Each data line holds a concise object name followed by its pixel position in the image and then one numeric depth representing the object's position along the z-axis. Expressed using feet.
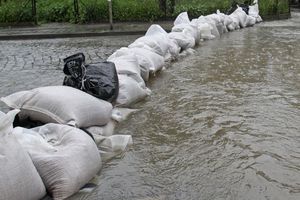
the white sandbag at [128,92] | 16.36
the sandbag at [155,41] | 23.48
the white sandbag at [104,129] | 13.33
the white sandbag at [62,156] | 9.79
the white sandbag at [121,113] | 14.98
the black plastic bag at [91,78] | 15.07
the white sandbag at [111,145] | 12.42
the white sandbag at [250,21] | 45.54
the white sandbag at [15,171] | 8.79
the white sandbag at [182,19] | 33.71
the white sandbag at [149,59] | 20.62
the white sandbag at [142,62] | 20.33
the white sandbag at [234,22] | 40.88
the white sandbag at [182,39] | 28.60
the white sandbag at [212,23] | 36.37
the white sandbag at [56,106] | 12.45
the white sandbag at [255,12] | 48.94
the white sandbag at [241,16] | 43.65
